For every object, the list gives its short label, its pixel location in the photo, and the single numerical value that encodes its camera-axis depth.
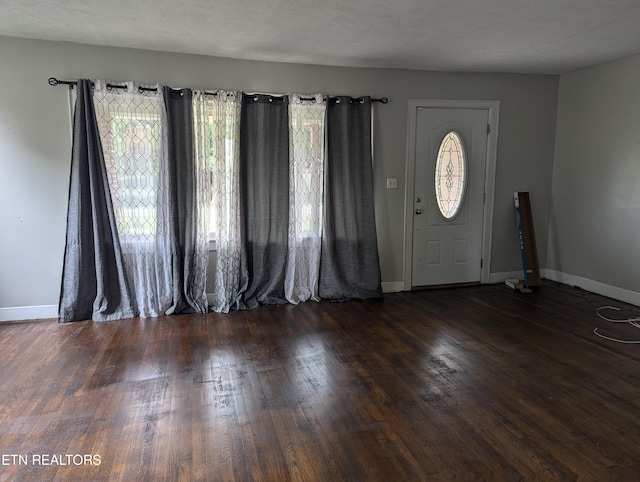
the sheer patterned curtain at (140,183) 3.79
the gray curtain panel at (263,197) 4.17
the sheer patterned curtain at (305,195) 4.31
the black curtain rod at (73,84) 3.68
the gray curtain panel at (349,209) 4.39
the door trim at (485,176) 4.70
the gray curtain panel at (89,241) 3.69
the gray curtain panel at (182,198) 3.93
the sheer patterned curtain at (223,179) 4.04
